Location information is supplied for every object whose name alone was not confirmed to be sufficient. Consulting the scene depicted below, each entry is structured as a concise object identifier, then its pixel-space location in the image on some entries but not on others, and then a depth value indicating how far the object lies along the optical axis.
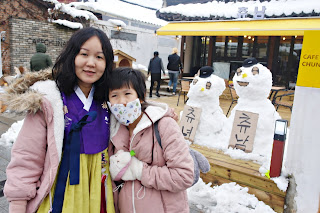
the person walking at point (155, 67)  9.68
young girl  1.40
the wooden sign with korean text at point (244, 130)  3.95
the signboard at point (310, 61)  2.62
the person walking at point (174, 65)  9.89
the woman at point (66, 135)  1.24
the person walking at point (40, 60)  6.45
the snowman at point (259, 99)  3.98
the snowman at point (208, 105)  4.46
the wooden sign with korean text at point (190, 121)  4.50
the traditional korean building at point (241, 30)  8.14
